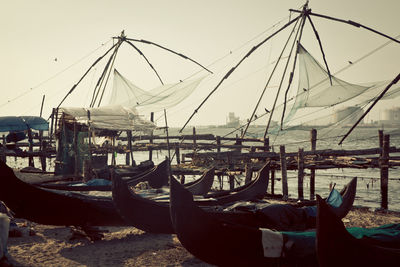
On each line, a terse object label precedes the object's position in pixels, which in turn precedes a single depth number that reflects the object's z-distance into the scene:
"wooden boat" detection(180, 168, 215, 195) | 10.16
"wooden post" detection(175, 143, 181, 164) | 17.39
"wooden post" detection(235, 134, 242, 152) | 16.34
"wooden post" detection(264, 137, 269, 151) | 15.36
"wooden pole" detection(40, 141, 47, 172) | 18.17
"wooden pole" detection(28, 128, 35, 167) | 20.26
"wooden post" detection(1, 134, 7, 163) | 14.22
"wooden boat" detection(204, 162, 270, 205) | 8.55
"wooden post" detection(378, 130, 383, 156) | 13.75
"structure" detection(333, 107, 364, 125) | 12.25
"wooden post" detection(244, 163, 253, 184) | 12.33
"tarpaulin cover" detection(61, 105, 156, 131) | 13.70
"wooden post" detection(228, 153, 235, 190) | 12.90
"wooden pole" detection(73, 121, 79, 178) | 13.79
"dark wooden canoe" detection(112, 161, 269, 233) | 6.59
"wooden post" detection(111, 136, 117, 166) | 15.69
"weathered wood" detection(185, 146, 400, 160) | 11.63
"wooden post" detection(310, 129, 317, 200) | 13.55
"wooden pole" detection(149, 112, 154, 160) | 18.59
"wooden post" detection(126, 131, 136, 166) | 16.48
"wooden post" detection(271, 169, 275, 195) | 15.04
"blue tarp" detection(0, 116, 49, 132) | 20.27
